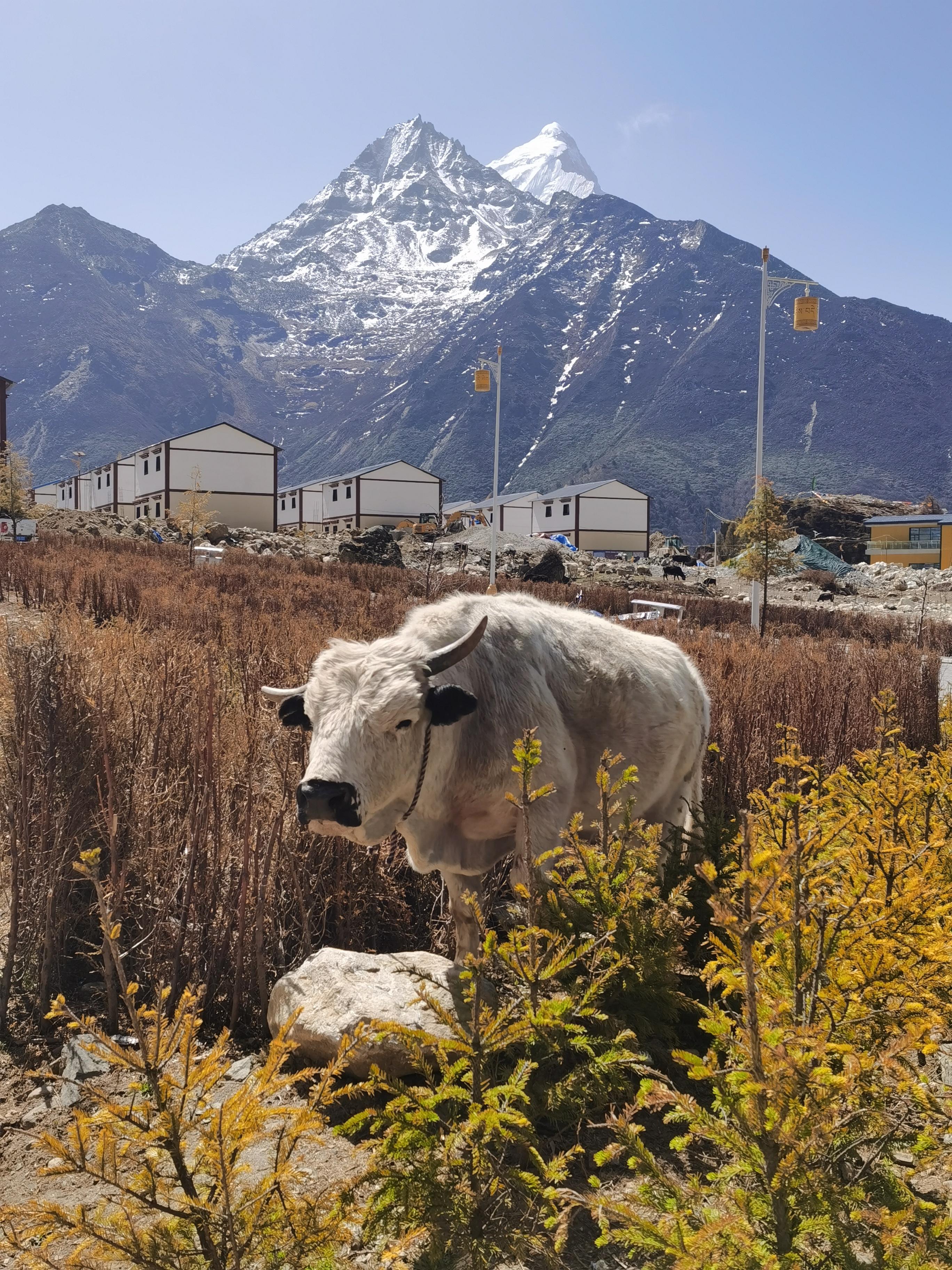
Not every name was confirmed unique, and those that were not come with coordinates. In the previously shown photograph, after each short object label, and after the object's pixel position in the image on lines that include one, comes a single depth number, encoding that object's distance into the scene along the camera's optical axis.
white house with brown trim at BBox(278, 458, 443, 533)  65.62
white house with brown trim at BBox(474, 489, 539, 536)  84.06
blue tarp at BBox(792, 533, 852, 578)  47.62
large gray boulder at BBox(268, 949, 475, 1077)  2.89
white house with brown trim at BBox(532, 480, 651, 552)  71.81
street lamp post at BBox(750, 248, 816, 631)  17.58
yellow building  61.78
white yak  2.73
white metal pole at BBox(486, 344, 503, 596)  23.86
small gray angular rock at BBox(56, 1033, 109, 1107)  2.79
